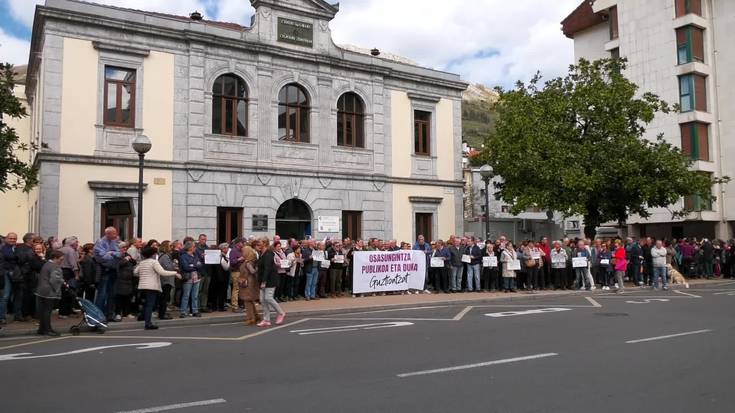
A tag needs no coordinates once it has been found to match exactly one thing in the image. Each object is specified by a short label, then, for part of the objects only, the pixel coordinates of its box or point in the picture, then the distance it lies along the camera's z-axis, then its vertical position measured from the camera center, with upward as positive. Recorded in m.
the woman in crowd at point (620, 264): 21.23 -0.63
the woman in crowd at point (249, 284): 13.33 -0.76
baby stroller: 11.88 -1.31
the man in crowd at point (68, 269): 13.79 -0.43
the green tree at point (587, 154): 24.12 +3.52
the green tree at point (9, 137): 14.06 +2.50
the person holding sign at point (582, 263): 21.75 -0.60
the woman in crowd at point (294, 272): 17.28 -0.67
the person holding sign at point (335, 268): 18.75 -0.61
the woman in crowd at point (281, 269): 15.31 -0.57
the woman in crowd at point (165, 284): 13.42 -0.76
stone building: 19.42 +4.25
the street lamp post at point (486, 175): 21.08 +2.38
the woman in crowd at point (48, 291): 11.73 -0.76
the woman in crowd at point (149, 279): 12.65 -0.60
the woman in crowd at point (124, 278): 13.27 -0.60
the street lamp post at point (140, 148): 15.47 +2.47
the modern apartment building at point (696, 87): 35.84 +9.00
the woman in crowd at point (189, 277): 14.28 -0.66
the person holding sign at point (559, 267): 21.77 -0.73
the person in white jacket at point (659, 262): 22.03 -0.60
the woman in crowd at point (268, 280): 13.10 -0.67
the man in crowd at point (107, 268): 13.43 -0.40
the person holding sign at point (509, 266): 20.48 -0.65
